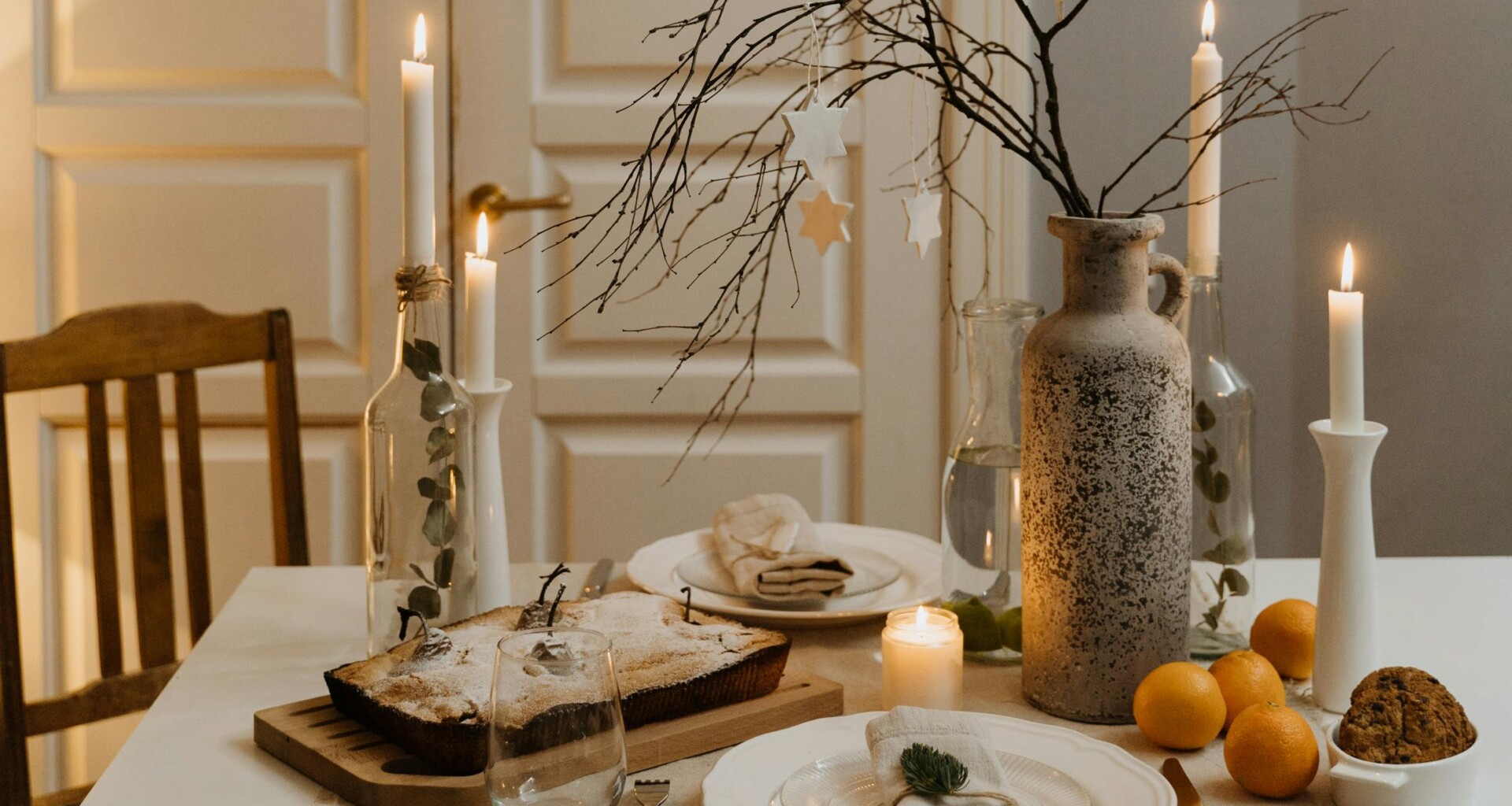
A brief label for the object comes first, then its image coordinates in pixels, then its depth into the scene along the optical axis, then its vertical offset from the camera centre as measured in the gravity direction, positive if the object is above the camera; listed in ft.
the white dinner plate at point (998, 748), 2.57 -0.77
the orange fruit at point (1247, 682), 2.94 -0.67
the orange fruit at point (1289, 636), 3.28 -0.64
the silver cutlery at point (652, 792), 2.61 -0.80
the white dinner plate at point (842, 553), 3.72 -0.59
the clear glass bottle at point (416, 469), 3.34 -0.22
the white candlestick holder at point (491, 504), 3.62 -0.33
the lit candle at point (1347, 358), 2.95 +0.03
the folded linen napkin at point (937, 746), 2.45 -0.70
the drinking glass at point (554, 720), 2.28 -0.58
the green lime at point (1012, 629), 3.49 -0.65
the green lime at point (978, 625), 3.49 -0.64
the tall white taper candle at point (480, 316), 3.63 +0.17
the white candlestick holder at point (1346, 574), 2.97 -0.45
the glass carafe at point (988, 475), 3.49 -0.26
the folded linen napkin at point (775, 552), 3.81 -0.51
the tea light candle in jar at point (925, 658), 3.08 -0.64
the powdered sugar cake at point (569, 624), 2.66 -0.63
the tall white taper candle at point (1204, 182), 3.43 +0.49
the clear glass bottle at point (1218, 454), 3.42 -0.21
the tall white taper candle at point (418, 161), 3.38 +0.56
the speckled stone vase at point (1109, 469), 2.97 -0.21
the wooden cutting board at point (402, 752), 2.61 -0.76
